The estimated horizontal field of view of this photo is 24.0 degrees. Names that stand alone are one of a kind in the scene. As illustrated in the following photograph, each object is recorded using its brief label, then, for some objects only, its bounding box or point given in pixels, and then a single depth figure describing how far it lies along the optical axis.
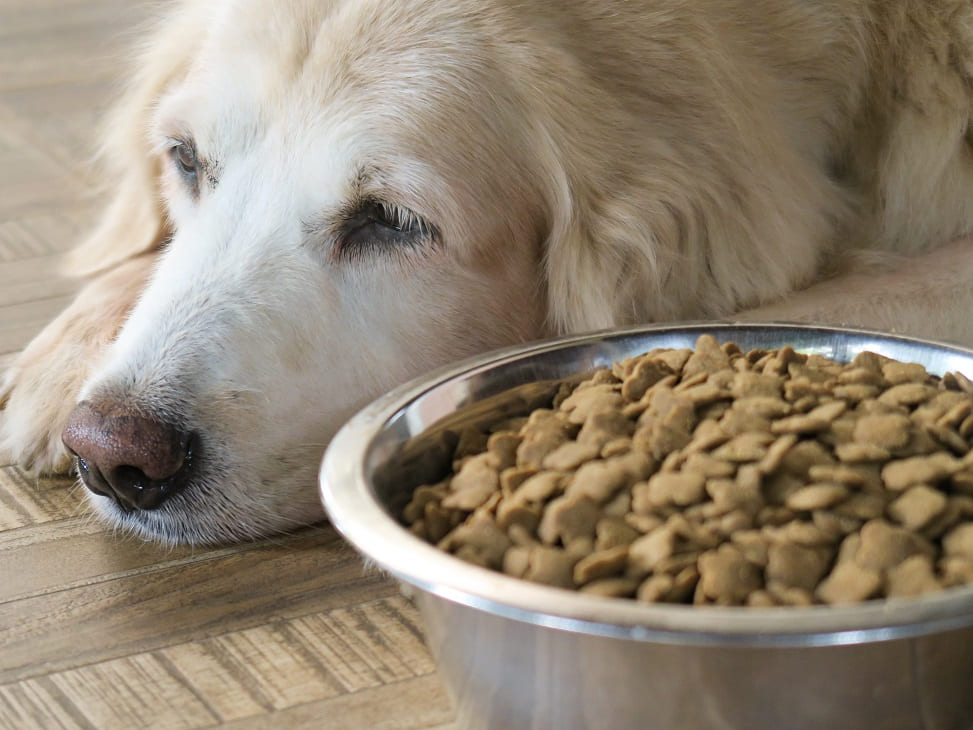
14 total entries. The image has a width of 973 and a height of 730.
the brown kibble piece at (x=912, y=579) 0.62
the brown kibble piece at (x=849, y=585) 0.62
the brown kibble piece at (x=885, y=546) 0.63
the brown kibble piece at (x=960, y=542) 0.63
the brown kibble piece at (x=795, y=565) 0.63
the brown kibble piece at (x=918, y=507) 0.64
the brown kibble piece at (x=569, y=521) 0.65
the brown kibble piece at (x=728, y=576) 0.62
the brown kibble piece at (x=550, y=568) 0.64
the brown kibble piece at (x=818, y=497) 0.64
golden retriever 0.78
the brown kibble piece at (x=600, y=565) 0.63
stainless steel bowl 0.59
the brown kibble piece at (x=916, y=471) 0.65
